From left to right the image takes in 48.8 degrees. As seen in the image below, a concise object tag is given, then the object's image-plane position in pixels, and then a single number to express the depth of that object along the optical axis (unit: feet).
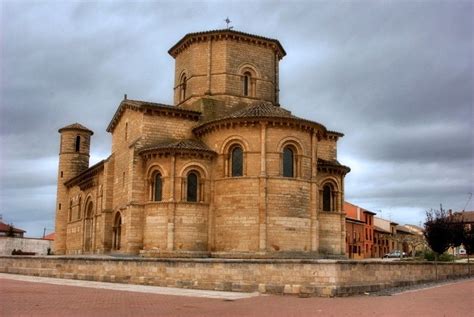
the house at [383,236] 258.04
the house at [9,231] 235.61
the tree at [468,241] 144.66
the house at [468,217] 244.26
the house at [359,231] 212.84
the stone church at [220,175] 86.07
